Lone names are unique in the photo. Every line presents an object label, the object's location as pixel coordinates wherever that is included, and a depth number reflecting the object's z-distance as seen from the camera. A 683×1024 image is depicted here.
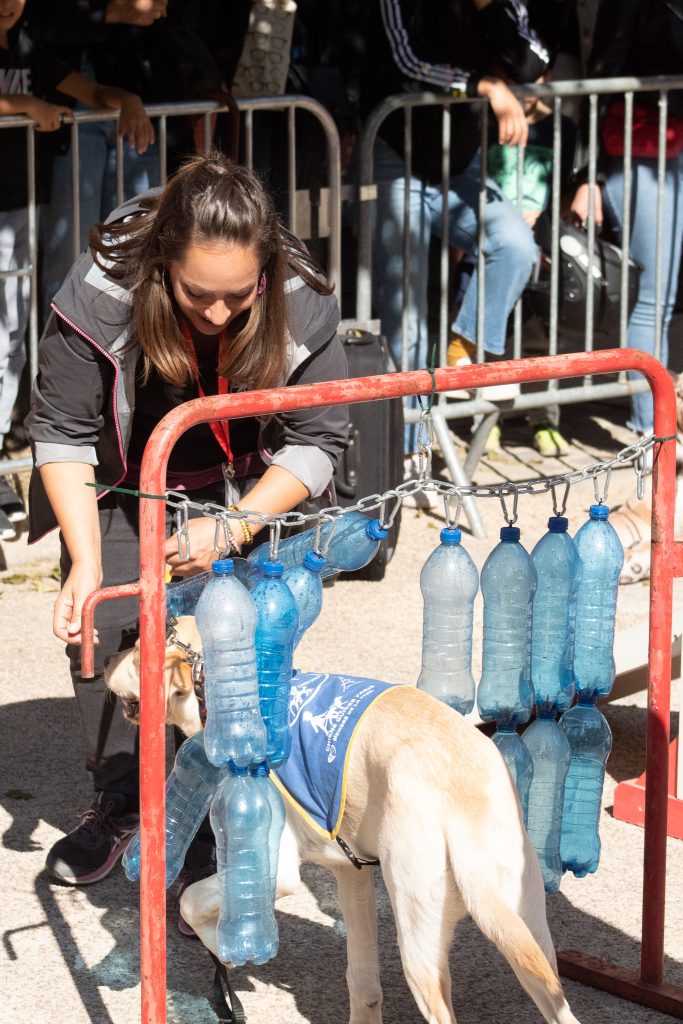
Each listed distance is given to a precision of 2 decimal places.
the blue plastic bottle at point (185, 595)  3.11
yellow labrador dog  2.70
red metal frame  2.68
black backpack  7.29
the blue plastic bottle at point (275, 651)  2.76
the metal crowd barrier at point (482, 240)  6.73
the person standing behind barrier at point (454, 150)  6.74
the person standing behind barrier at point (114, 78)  6.19
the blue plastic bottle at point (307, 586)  2.88
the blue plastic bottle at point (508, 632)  3.05
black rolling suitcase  5.90
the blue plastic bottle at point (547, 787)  3.11
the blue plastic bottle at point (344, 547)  2.96
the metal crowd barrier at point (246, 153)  6.18
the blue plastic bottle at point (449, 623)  3.01
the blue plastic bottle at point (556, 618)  3.09
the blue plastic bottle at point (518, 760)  3.07
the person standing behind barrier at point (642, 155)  7.29
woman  3.11
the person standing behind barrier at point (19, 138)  5.95
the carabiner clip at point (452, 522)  2.93
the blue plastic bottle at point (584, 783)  3.16
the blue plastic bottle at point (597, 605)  3.11
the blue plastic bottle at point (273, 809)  2.80
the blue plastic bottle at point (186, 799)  2.98
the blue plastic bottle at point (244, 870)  2.78
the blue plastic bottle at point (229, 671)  2.65
